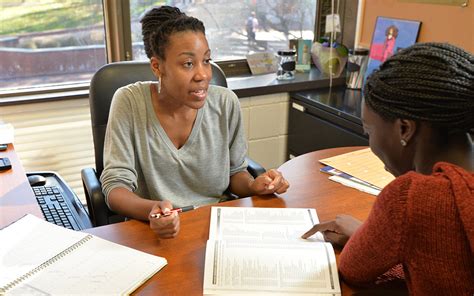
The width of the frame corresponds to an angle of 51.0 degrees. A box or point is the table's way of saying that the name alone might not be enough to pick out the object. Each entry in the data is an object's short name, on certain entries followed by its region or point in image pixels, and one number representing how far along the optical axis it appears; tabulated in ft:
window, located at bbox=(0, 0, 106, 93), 7.55
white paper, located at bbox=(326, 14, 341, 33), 9.49
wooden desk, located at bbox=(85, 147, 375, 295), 3.35
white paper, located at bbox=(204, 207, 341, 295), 3.26
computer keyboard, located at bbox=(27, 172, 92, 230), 4.66
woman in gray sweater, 4.79
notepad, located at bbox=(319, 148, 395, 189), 4.99
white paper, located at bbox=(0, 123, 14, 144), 5.74
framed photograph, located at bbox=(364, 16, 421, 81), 8.25
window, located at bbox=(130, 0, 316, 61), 8.66
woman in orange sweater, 2.56
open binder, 3.18
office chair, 5.54
